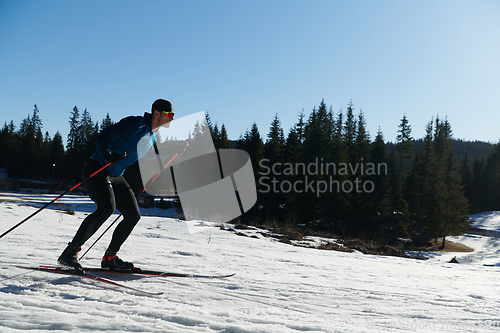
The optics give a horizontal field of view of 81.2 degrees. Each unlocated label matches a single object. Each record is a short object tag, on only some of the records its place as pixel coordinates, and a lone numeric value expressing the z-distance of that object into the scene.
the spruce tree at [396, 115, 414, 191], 39.88
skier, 2.81
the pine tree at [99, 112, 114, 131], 52.59
